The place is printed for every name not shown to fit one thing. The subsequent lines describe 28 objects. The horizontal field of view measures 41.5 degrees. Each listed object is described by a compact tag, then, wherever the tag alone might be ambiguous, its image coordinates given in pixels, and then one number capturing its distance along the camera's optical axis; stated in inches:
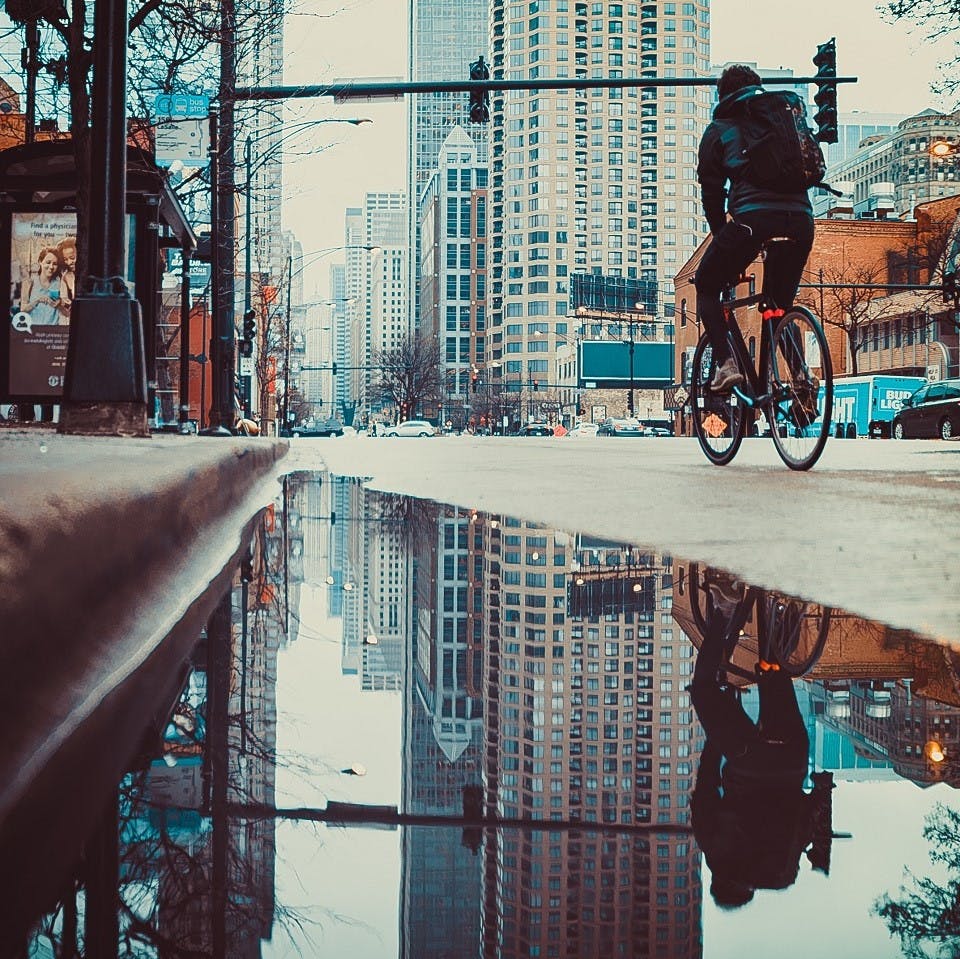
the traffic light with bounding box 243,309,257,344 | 1255.5
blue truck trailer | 2389.3
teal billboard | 5182.1
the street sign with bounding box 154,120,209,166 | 1128.8
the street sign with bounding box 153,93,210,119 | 629.0
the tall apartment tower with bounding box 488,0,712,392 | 6943.9
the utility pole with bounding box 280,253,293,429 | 1835.0
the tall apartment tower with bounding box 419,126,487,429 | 7687.0
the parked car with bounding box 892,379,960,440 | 1339.8
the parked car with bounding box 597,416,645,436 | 3548.2
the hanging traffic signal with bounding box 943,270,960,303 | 1137.9
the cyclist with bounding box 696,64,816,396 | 301.4
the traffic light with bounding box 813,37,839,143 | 701.3
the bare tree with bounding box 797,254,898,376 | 2810.0
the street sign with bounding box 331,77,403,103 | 676.1
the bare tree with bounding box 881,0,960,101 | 821.9
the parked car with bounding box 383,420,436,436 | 3379.7
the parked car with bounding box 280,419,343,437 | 2996.8
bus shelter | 514.9
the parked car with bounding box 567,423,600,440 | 3765.8
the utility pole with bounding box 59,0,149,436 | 274.1
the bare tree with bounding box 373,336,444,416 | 5004.9
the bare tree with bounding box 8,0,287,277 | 504.4
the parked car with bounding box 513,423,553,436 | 4154.8
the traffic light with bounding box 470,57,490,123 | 724.0
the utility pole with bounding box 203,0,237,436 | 721.0
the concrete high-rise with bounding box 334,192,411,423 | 6067.9
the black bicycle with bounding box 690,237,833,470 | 297.1
